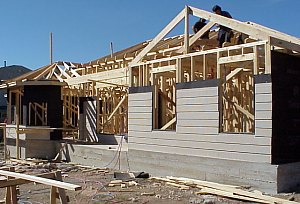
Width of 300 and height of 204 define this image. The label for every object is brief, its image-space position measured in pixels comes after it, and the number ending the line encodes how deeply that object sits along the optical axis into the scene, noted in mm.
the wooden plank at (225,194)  8304
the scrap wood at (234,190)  7988
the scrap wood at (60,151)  16125
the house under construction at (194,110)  9094
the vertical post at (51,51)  28141
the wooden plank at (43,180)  4672
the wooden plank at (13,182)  5266
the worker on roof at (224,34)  10977
